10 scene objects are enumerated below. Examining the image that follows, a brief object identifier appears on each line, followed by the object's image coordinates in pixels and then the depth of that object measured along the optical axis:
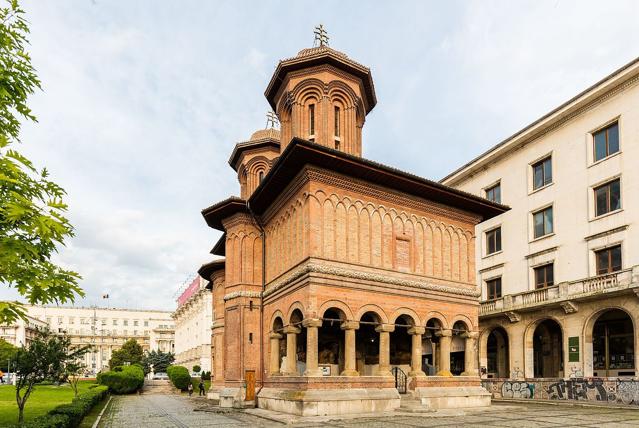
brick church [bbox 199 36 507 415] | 20.72
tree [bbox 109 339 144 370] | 88.19
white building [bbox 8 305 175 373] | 125.62
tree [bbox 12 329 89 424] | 17.98
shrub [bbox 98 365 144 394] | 44.97
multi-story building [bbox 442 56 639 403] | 26.94
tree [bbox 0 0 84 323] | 9.23
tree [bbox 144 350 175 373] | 82.50
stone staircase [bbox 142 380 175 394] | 50.79
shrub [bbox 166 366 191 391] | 48.88
